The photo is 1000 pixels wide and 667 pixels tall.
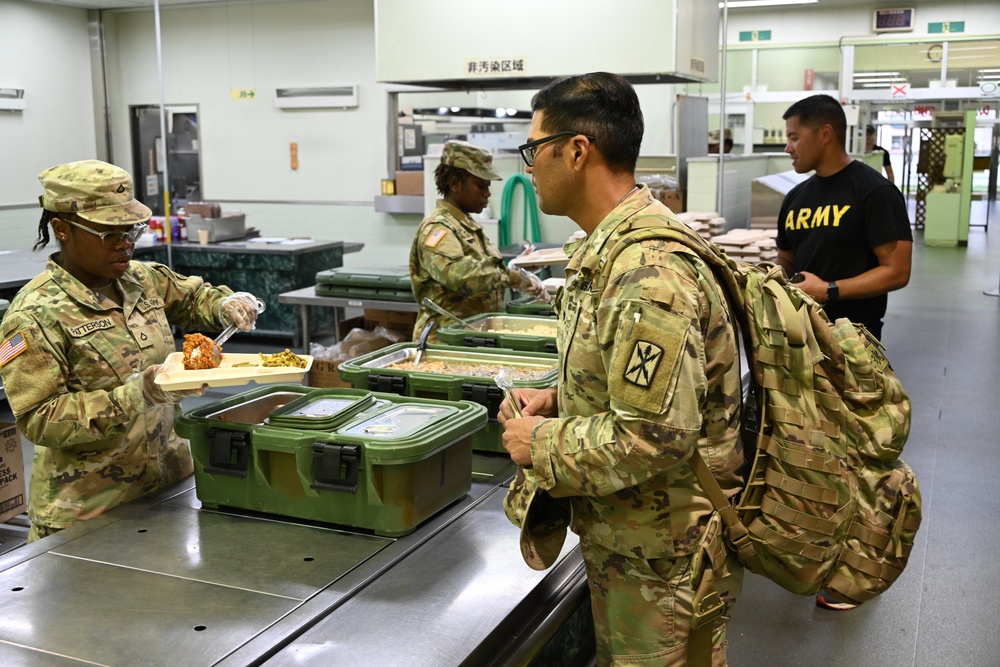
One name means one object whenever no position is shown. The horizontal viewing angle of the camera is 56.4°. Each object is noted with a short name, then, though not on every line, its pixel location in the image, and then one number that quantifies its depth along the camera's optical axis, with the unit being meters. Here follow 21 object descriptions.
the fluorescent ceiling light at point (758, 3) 13.05
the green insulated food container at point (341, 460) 1.95
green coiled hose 6.29
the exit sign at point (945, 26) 13.32
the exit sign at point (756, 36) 14.30
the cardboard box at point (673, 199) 5.93
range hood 4.80
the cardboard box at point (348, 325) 6.16
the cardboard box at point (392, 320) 6.04
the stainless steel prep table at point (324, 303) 5.80
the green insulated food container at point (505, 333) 3.19
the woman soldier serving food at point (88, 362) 2.10
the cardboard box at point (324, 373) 5.18
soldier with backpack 1.44
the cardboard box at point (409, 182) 9.48
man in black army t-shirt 3.33
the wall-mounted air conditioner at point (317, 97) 10.02
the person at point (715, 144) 8.87
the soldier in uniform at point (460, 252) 4.00
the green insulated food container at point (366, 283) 5.84
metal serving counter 1.54
